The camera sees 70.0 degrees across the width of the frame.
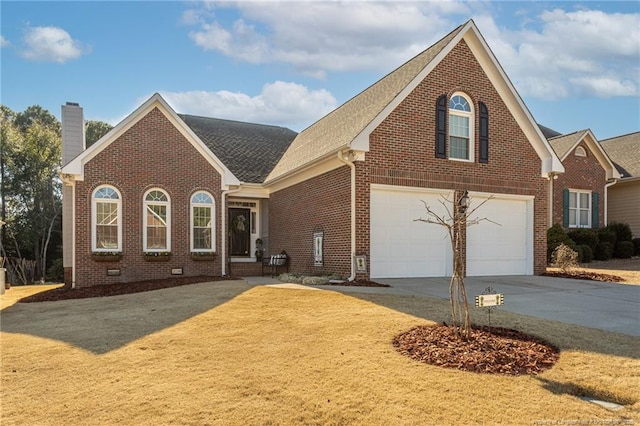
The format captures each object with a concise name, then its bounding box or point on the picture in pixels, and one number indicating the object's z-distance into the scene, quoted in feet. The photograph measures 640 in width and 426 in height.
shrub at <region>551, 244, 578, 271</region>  52.65
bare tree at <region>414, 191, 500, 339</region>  19.39
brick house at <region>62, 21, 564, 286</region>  42.52
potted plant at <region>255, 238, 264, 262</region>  58.49
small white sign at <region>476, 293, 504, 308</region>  19.44
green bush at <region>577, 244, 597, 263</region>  65.46
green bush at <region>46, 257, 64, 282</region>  81.81
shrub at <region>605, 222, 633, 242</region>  73.56
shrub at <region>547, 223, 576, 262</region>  62.75
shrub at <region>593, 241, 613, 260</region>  68.80
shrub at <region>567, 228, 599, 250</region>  67.97
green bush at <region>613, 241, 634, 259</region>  71.82
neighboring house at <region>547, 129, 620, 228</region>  72.61
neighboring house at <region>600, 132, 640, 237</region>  80.23
